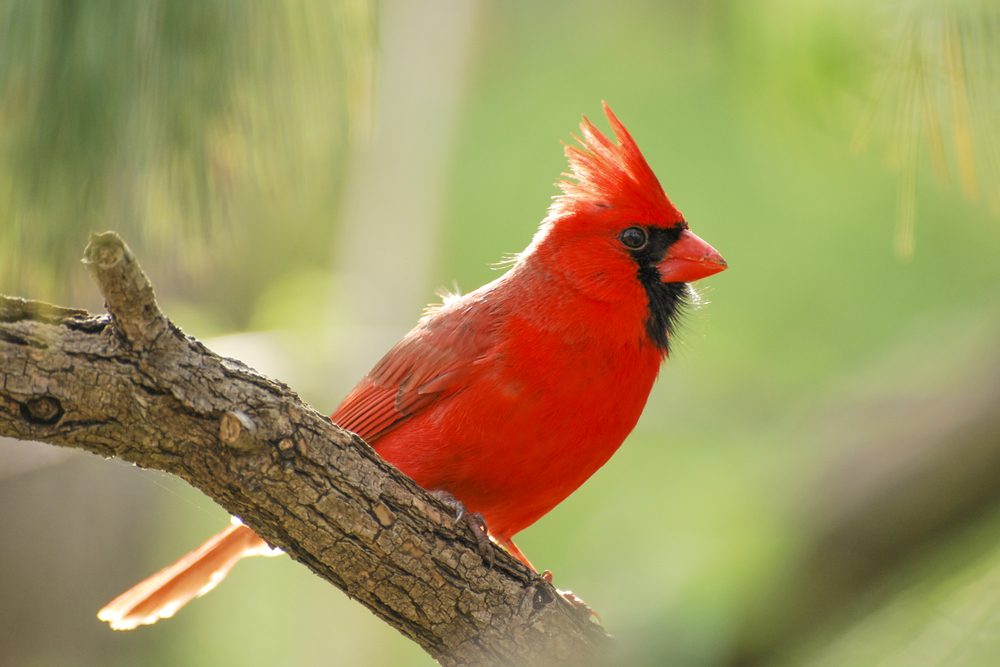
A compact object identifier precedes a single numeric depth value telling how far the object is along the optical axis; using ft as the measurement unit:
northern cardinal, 14.23
